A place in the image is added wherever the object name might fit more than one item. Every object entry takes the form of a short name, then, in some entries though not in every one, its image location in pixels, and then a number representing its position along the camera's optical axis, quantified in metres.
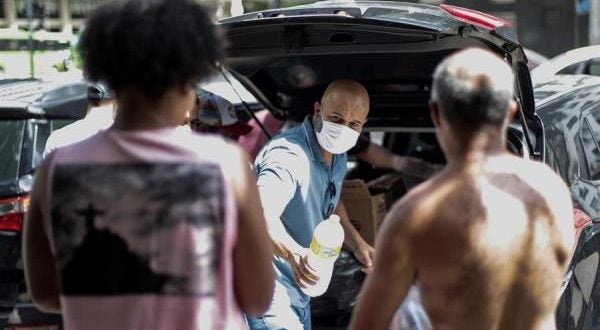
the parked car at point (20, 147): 4.57
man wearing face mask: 3.88
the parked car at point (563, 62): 6.18
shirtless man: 2.51
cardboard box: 5.43
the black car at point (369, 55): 3.93
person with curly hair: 2.32
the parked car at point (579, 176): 4.45
